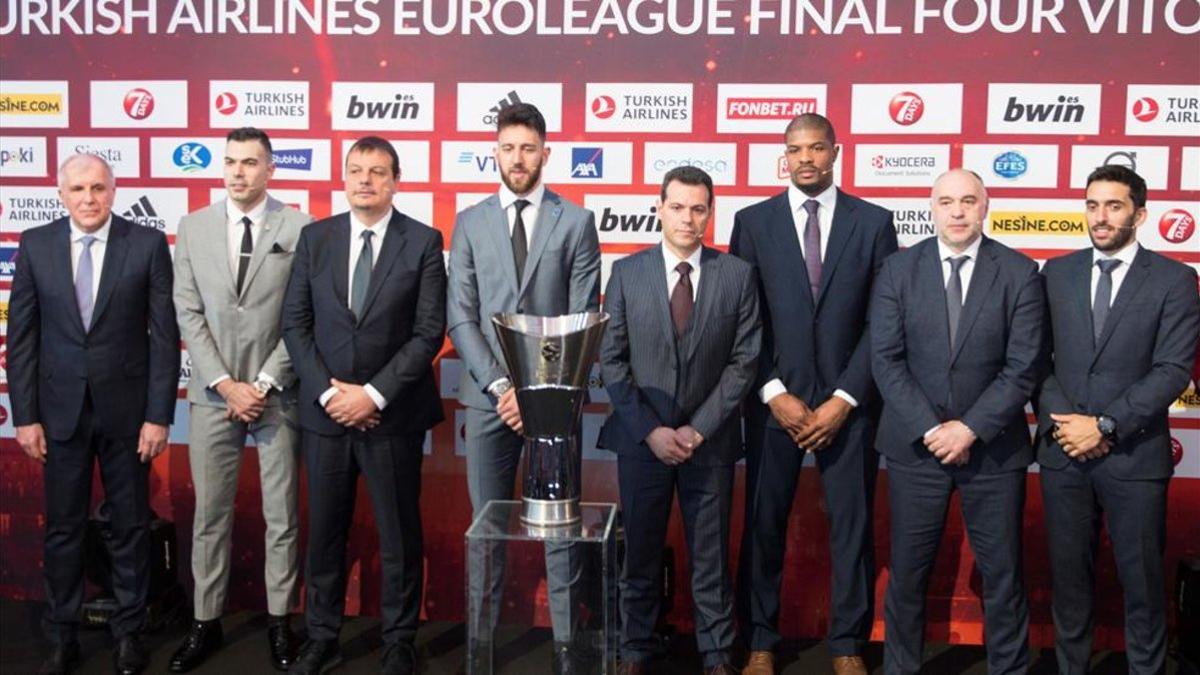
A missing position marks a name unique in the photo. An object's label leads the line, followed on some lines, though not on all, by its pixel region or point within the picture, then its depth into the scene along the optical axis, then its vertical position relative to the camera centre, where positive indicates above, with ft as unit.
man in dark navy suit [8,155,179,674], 12.50 -1.12
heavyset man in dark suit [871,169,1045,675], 11.43 -1.09
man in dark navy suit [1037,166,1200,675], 11.43 -1.19
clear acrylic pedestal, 9.02 -2.52
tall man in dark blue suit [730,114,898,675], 12.29 -1.03
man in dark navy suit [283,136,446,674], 12.32 -0.98
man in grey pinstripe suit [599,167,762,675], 11.83 -1.16
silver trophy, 9.19 -0.92
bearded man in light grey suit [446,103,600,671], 12.37 +0.16
